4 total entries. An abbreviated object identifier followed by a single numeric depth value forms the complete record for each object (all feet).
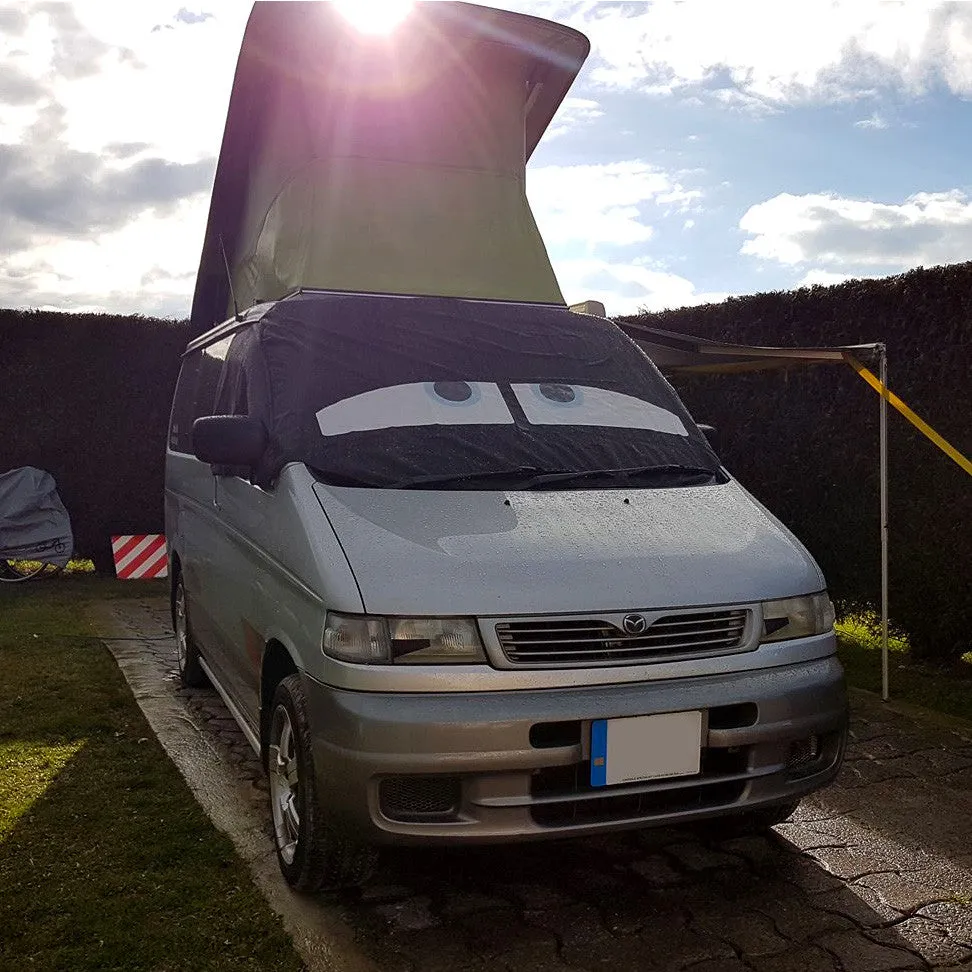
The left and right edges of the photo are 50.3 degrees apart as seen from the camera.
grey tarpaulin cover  34.04
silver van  9.27
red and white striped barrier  34.81
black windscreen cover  11.61
